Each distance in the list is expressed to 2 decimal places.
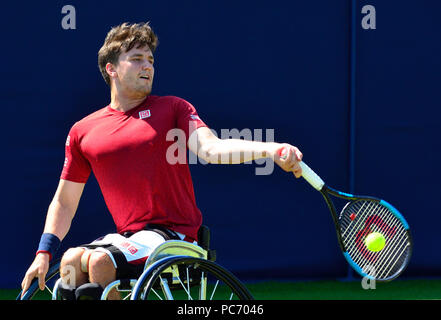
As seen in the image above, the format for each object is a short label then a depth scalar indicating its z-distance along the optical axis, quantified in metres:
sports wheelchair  3.87
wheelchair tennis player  4.36
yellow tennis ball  5.93
